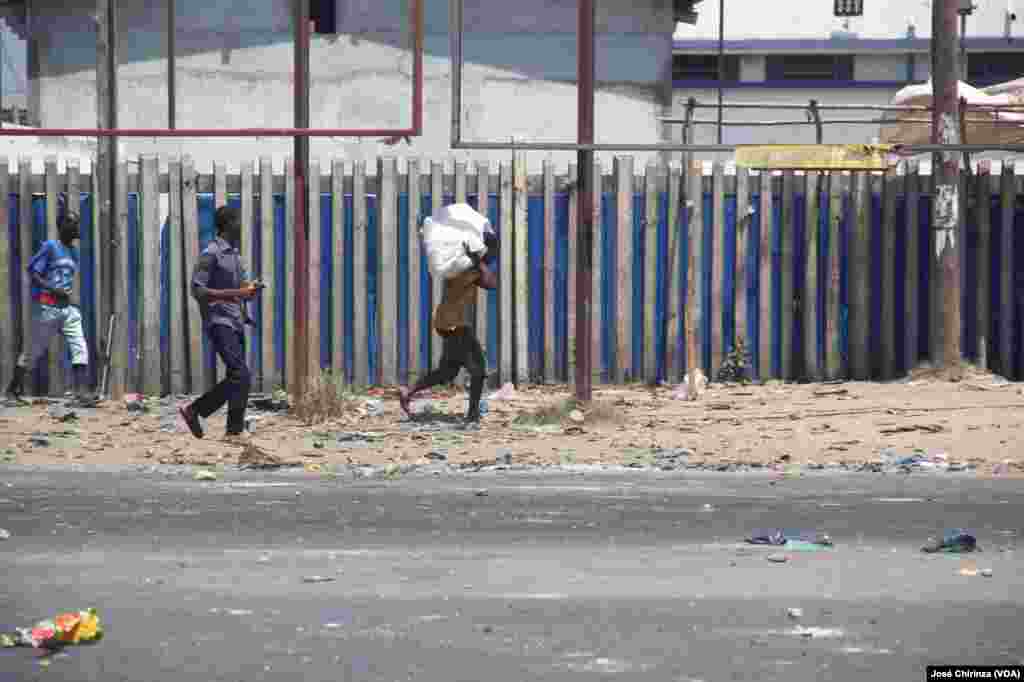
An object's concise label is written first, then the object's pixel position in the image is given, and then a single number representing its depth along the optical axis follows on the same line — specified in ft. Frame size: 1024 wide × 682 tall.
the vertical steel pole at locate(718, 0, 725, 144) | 115.08
